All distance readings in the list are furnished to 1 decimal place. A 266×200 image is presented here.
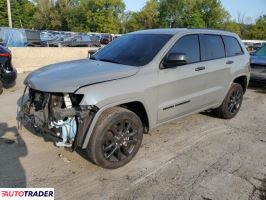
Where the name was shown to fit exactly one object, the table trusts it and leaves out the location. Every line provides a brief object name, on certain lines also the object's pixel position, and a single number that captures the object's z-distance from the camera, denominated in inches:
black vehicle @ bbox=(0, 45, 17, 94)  340.8
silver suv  159.3
